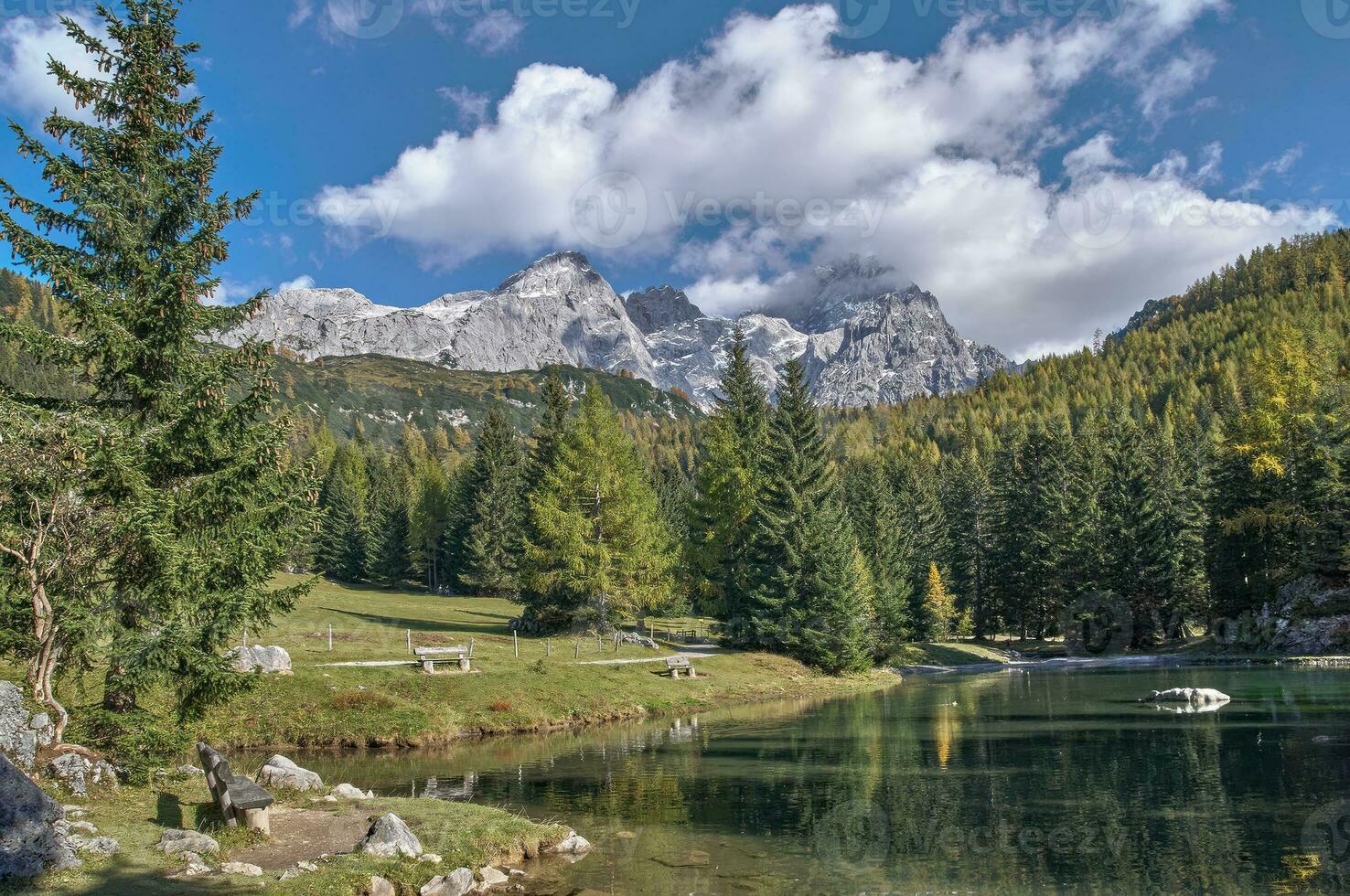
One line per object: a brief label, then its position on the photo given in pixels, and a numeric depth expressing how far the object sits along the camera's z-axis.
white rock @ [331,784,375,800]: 20.91
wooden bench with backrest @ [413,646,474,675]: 39.31
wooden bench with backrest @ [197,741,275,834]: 16.64
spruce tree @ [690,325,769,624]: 61.25
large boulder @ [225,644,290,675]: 34.75
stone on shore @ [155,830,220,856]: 14.52
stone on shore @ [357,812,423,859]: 15.49
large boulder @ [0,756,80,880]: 12.34
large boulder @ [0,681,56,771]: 15.27
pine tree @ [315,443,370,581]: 120.44
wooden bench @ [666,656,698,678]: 46.50
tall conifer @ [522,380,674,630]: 54.12
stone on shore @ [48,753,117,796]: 16.20
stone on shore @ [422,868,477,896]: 14.52
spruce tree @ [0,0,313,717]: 18.33
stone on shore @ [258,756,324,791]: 21.07
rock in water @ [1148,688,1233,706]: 38.34
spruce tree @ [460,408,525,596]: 95.19
